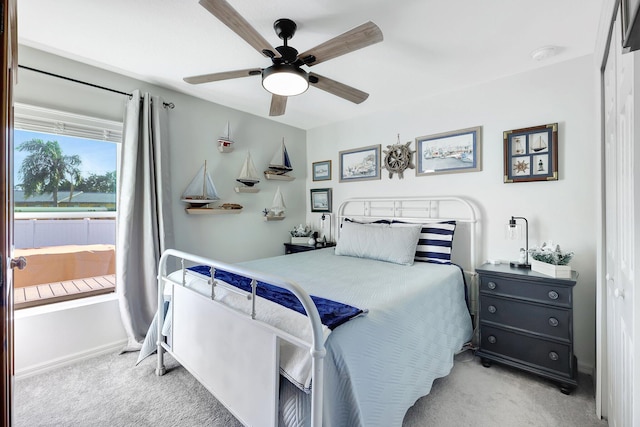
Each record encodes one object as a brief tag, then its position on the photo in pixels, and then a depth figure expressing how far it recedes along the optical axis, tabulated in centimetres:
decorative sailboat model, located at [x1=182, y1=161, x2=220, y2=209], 294
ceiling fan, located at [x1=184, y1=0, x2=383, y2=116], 145
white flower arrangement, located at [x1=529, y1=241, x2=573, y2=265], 204
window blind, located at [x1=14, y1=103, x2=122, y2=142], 215
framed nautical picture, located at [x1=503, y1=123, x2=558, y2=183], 233
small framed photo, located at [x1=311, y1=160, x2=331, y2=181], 396
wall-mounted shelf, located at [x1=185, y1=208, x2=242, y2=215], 296
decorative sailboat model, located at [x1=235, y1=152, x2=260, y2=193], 337
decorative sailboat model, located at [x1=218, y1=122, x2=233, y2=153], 318
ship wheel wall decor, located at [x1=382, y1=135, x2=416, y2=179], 319
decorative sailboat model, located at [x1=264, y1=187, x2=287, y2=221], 374
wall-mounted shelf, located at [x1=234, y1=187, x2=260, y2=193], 338
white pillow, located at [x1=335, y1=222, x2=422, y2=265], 257
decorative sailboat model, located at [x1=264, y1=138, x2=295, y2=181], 368
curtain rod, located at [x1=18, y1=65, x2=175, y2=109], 212
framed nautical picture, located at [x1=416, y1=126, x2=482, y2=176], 274
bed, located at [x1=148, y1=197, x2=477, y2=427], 118
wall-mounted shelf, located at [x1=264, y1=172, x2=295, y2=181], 368
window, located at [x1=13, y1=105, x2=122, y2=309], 223
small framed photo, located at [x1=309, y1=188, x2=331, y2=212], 394
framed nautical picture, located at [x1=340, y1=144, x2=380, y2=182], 347
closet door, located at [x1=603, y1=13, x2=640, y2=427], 99
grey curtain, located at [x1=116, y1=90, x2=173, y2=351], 250
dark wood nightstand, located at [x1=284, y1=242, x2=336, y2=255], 366
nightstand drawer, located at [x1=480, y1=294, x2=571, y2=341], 197
